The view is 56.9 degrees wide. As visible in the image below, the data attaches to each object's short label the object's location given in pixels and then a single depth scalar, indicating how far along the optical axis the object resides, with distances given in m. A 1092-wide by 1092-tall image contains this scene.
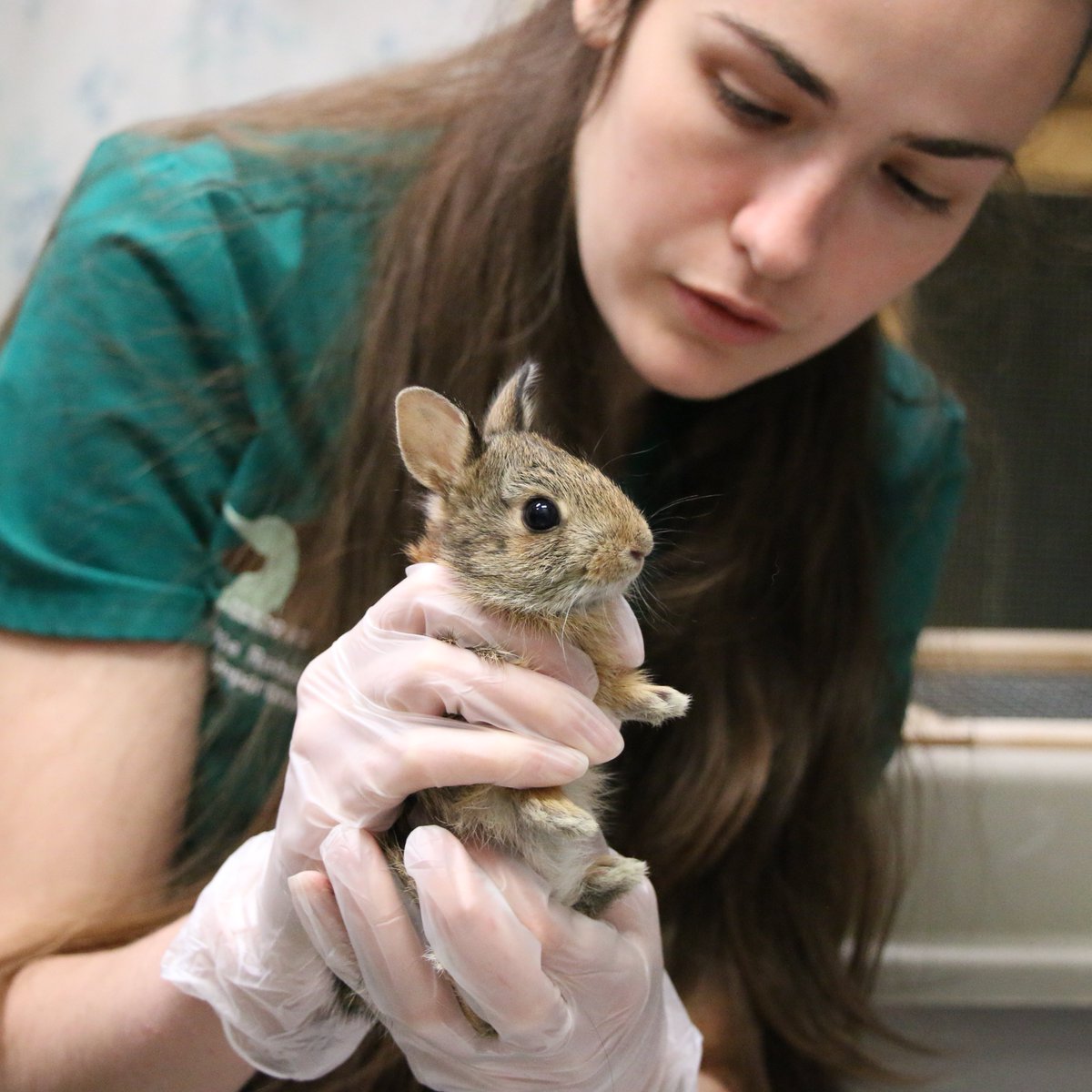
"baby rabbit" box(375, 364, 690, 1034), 0.72
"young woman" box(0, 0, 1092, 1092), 0.77
